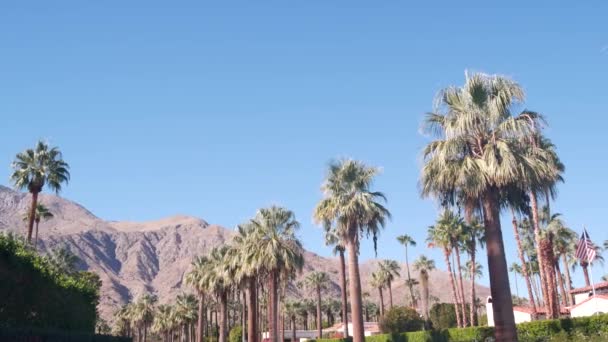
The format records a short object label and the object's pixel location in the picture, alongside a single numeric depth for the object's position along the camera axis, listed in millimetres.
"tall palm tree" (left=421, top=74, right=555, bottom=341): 19406
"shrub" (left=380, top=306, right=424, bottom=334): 78875
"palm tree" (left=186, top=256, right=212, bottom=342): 66250
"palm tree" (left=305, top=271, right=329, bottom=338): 110062
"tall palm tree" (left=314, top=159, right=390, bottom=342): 36031
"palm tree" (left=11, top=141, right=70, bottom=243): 51356
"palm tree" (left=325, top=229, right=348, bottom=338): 62016
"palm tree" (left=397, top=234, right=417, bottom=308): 100625
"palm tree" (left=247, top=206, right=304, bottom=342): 43156
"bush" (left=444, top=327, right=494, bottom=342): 46772
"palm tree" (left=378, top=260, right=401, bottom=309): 101938
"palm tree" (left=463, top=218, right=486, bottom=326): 67112
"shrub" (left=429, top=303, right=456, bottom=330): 87312
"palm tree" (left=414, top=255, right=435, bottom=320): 93750
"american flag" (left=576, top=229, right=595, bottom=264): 39819
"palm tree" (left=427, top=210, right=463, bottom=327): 70438
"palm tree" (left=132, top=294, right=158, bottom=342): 113375
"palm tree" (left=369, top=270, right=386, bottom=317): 101938
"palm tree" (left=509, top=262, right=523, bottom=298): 106875
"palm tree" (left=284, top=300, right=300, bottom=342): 124875
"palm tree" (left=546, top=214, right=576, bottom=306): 62400
